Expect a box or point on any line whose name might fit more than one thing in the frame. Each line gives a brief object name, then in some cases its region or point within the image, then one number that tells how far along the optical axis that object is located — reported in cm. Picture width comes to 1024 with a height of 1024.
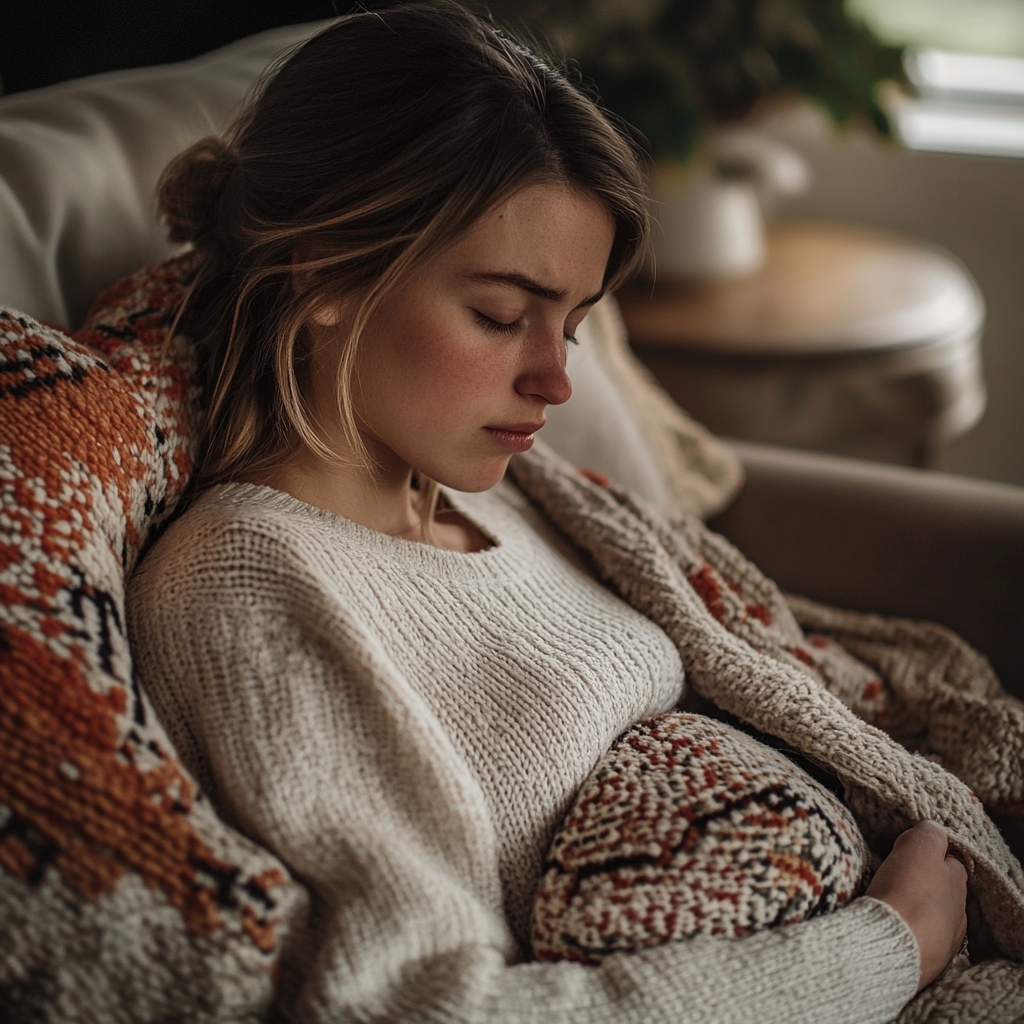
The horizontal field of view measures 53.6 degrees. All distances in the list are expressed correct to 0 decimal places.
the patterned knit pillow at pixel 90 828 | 49
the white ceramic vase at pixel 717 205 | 175
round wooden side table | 155
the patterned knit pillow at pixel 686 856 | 60
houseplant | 168
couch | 51
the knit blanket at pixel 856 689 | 75
